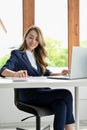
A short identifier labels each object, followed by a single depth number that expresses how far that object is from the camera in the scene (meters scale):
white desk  1.63
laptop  1.89
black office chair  2.12
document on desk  1.74
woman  2.06
